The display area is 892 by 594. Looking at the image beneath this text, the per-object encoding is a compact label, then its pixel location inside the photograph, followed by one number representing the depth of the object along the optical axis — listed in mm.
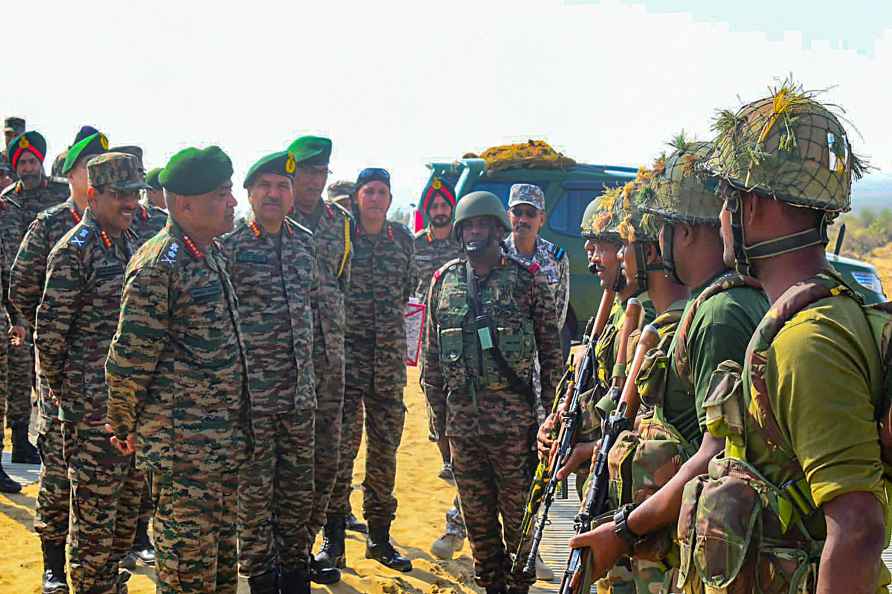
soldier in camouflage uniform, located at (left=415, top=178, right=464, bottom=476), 8070
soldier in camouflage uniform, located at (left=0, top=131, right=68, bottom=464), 7742
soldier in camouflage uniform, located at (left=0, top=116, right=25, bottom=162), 10031
